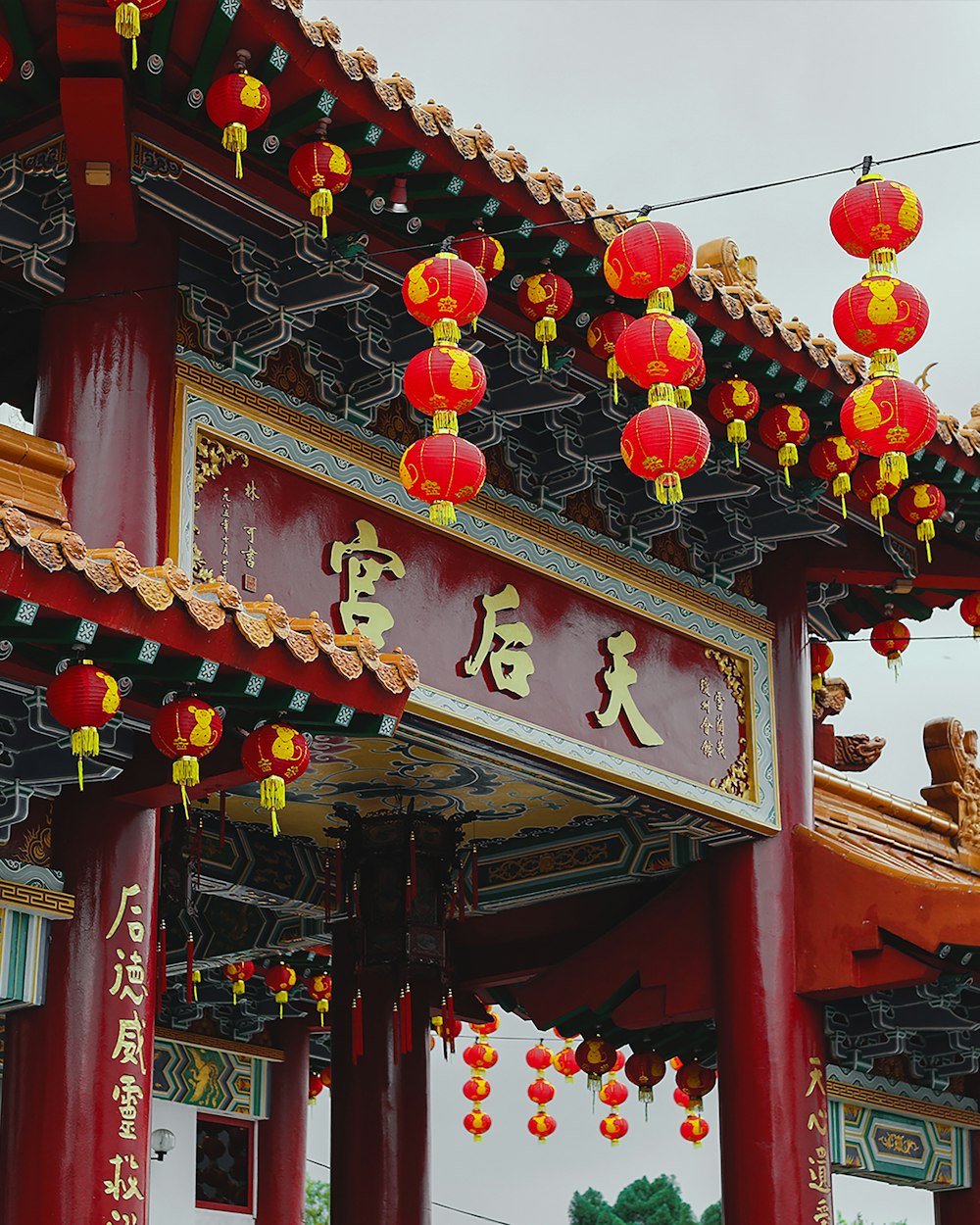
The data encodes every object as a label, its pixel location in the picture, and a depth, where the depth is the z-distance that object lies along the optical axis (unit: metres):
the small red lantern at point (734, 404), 9.80
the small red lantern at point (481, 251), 8.54
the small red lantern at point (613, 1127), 15.80
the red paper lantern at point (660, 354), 8.11
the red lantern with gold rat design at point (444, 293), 7.81
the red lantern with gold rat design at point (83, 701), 6.78
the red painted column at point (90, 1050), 7.35
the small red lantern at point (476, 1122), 15.76
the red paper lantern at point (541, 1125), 16.25
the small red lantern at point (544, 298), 8.91
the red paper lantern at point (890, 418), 8.38
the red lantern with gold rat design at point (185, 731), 7.06
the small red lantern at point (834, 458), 10.31
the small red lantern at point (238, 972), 12.71
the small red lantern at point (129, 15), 6.92
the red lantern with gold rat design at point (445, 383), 7.66
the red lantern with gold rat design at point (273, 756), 7.29
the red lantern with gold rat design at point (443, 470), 7.70
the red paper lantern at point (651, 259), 8.30
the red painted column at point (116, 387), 7.82
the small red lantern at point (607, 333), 9.24
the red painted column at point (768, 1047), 10.17
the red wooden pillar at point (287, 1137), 13.88
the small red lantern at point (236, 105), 7.52
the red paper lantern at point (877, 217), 8.24
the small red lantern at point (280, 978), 12.85
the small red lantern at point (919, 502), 10.88
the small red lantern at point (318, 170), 7.87
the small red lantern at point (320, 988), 13.28
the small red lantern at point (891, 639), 12.47
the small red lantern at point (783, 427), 10.12
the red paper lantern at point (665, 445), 8.09
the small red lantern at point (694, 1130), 14.52
